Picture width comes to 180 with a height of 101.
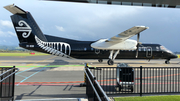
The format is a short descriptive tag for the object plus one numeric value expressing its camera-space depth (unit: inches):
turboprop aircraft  583.9
